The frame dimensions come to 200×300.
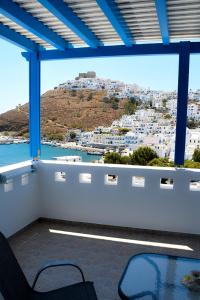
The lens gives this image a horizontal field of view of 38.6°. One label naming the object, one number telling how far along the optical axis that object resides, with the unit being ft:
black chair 6.00
